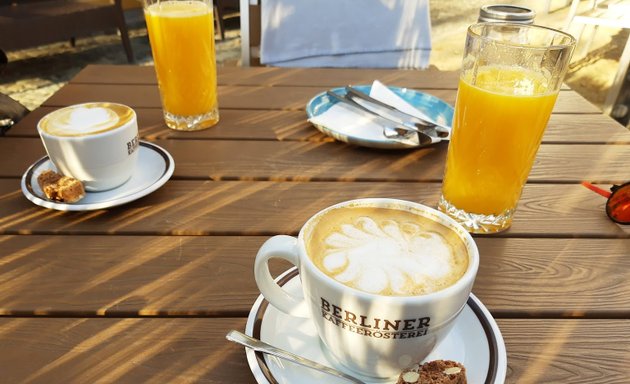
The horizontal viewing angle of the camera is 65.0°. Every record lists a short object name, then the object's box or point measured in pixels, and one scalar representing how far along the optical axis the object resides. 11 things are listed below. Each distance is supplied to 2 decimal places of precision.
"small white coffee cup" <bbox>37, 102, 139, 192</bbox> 0.77
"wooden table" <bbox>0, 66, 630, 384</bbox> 0.54
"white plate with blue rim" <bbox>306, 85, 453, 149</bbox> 0.97
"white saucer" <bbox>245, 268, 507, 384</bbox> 0.48
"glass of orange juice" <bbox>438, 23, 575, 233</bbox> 0.70
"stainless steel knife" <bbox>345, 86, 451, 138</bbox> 1.00
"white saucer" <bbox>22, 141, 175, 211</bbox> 0.76
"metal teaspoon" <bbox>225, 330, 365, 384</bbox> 0.49
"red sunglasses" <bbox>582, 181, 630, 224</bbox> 0.78
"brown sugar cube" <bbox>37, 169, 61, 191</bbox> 0.79
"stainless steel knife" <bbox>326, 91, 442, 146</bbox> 0.97
